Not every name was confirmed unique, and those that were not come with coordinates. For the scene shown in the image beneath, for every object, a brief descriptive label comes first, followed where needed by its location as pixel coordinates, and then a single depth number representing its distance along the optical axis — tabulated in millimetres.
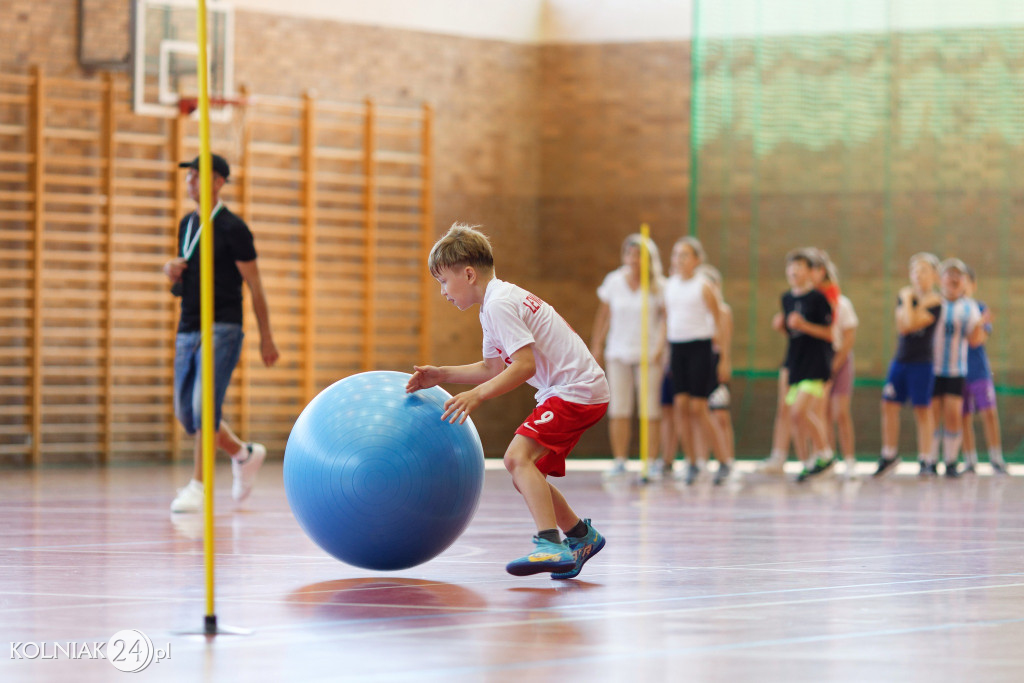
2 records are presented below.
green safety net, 22877
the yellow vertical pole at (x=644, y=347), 17988
